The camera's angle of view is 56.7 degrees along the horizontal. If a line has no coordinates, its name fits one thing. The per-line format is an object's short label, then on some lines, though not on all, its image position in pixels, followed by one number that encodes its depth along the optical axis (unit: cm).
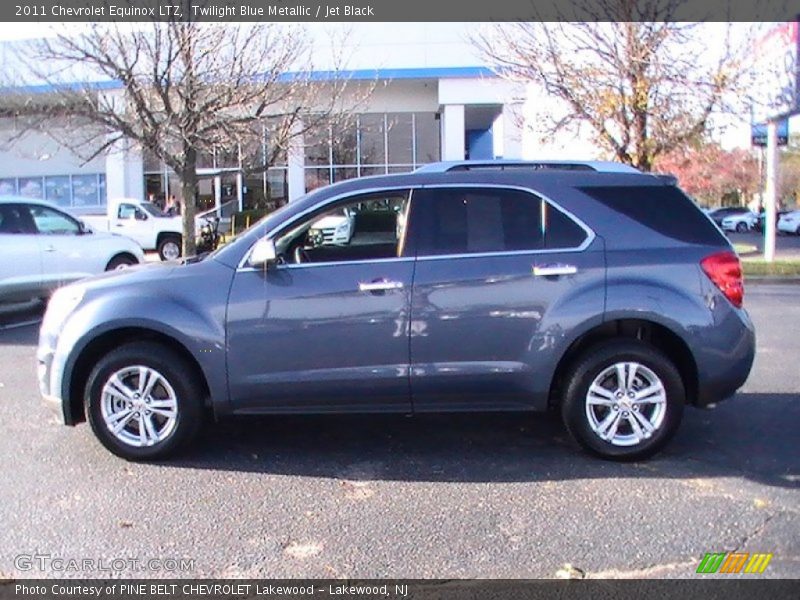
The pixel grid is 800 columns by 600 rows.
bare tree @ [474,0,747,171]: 1354
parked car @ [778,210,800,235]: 3581
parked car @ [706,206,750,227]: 4162
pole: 1579
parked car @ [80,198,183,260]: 2167
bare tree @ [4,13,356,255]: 1288
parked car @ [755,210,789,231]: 3838
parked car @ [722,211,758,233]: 4003
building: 2781
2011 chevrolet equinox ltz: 469
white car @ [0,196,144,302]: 1059
